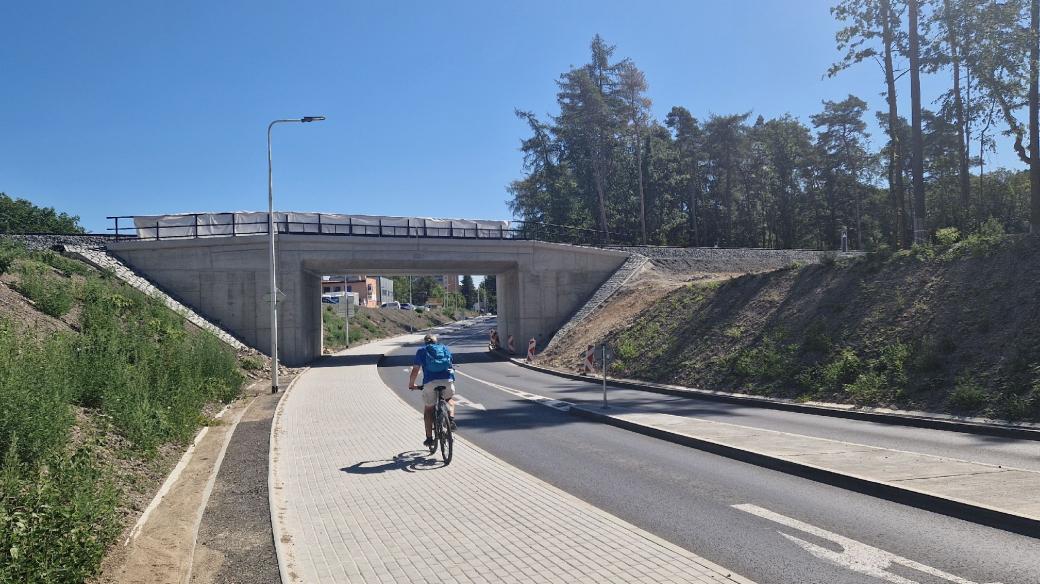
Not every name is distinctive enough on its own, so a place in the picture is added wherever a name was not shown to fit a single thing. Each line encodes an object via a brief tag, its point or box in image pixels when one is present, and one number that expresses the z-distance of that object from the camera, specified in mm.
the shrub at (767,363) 18156
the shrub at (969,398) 12758
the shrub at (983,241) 17578
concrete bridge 32094
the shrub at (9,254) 19702
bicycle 9766
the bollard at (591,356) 16844
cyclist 9906
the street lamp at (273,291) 21441
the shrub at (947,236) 19156
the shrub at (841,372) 16125
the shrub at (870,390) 14654
